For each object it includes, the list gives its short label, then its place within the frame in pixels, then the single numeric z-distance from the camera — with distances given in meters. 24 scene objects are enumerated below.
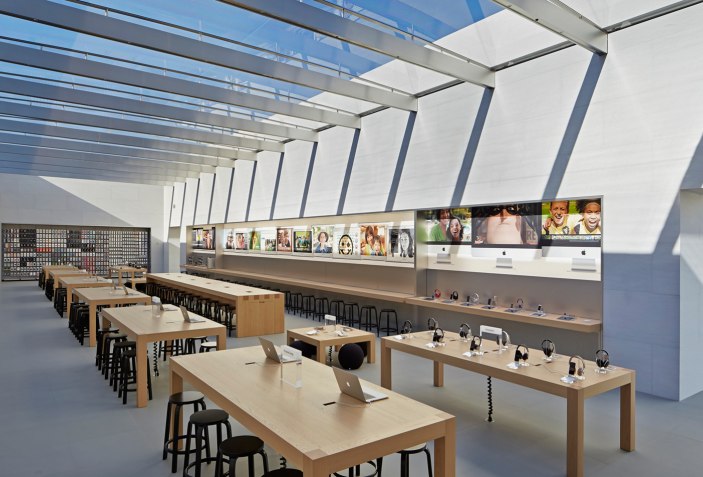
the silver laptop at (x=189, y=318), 5.82
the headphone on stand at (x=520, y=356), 4.02
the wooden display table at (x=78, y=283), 10.57
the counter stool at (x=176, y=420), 3.55
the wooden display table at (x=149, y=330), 5.00
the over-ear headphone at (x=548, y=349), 4.15
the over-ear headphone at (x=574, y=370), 3.65
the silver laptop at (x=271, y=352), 3.66
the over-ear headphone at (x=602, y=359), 3.82
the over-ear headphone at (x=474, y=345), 4.39
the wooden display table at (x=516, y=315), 5.90
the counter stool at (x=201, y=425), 3.15
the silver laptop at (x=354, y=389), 2.77
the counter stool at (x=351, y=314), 10.07
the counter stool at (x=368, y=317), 9.58
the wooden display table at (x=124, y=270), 17.12
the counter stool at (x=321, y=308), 11.29
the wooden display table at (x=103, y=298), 7.89
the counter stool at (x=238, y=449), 2.75
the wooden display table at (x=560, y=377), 3.37
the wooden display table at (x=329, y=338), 6.18
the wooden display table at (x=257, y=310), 8.77
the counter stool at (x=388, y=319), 9.17
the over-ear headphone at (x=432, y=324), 5.10
